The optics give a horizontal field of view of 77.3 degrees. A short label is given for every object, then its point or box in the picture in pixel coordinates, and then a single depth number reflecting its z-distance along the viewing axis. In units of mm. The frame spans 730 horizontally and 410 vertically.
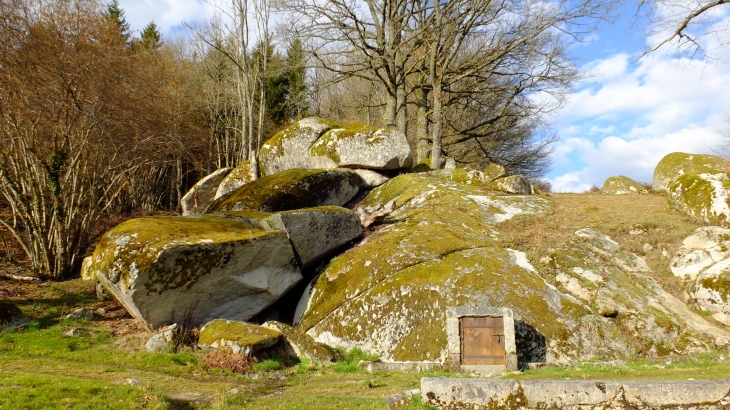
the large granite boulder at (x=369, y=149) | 18422
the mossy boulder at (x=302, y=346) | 9992
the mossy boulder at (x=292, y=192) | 15461
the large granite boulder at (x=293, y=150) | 19312
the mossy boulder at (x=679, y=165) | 17970
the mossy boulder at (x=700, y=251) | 11461
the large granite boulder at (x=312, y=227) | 12266
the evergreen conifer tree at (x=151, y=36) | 34669
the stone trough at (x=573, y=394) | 5281
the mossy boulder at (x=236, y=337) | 9438
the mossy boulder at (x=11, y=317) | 10148
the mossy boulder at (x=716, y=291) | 10180
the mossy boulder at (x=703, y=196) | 13297
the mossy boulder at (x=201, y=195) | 20078
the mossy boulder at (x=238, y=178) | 19547
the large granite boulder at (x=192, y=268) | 9883
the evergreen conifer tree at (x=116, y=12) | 41531
